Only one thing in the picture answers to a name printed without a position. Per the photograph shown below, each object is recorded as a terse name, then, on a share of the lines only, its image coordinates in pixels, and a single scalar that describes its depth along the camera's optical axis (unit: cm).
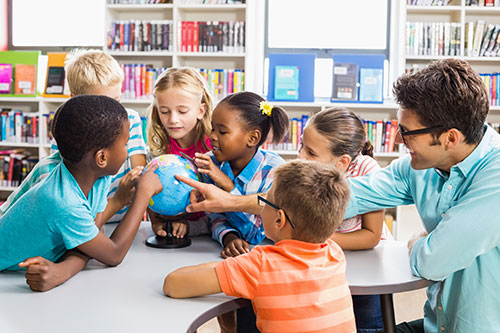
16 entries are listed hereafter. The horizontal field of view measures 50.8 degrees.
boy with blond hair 182
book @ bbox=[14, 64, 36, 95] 534
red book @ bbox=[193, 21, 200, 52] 518
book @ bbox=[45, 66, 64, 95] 534
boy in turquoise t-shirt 144
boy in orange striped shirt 130
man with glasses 145
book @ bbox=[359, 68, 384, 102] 507
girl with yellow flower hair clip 190
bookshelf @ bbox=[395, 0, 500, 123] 500
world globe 172
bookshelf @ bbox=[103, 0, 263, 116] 515
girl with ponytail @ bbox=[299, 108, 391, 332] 199
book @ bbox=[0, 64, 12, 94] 538
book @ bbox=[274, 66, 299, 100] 508
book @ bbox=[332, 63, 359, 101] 509
